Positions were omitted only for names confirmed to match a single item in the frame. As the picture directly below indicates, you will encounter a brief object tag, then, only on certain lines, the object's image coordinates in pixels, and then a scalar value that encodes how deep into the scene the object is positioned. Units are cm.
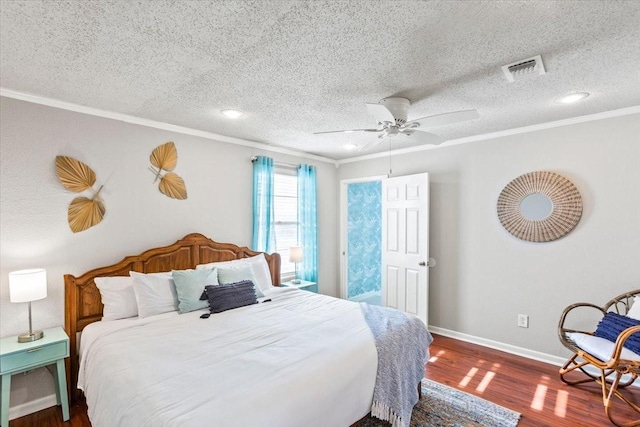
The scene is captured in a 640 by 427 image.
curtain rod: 447
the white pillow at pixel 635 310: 260
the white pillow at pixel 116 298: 268
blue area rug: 231
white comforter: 143
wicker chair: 228
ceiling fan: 227
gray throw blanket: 203
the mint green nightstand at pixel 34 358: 218
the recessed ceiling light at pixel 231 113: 295
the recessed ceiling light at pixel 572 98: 256
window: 450
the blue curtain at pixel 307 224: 468
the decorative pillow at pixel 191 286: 280
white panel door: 407
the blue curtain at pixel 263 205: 411
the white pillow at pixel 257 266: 336
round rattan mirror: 317
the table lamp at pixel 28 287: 227
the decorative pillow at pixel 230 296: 280
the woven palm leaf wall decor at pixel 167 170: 329
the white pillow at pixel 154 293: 269
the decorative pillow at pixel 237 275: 310
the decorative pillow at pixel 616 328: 240
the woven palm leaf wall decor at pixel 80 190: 271
